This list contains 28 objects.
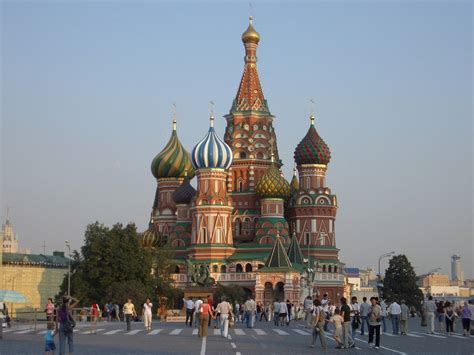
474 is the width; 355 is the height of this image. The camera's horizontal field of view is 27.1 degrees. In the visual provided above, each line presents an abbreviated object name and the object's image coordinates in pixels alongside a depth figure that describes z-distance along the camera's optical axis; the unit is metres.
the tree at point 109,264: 71.75
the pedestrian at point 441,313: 39.37
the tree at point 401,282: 91.12
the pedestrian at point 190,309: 45.03
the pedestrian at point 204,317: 29.19
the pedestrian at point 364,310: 30.81
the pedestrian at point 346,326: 26.69
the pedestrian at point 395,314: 34.88
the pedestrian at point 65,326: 22.06
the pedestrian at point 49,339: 20.47
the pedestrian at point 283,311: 46.62
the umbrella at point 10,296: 42.49
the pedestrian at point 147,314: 38.12
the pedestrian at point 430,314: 36.82
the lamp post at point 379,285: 80.74
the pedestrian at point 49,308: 37.09
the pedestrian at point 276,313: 46.94
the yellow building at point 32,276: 114.19
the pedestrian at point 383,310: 38.54
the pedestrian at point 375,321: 26.67
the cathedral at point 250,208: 93.31
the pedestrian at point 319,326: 26.44
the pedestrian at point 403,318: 35.95
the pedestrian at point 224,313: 31.75
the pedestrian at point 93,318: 38.47
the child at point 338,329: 26.58
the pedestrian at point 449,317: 36.34
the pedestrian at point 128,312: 37.44
